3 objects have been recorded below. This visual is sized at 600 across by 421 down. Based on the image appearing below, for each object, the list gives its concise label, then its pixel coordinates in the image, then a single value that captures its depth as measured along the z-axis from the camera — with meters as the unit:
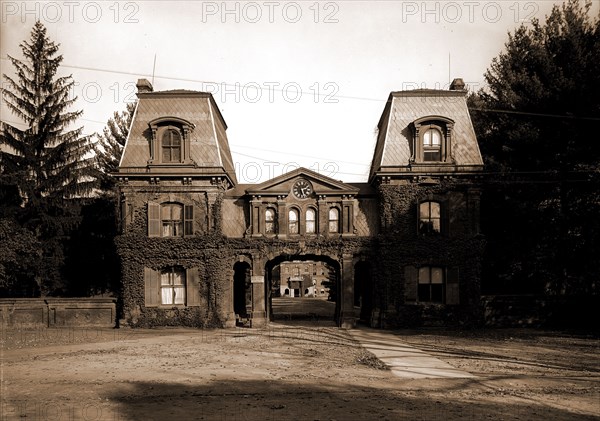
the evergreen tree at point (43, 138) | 34.22
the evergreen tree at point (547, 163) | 26.22
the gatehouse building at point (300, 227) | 27.70
